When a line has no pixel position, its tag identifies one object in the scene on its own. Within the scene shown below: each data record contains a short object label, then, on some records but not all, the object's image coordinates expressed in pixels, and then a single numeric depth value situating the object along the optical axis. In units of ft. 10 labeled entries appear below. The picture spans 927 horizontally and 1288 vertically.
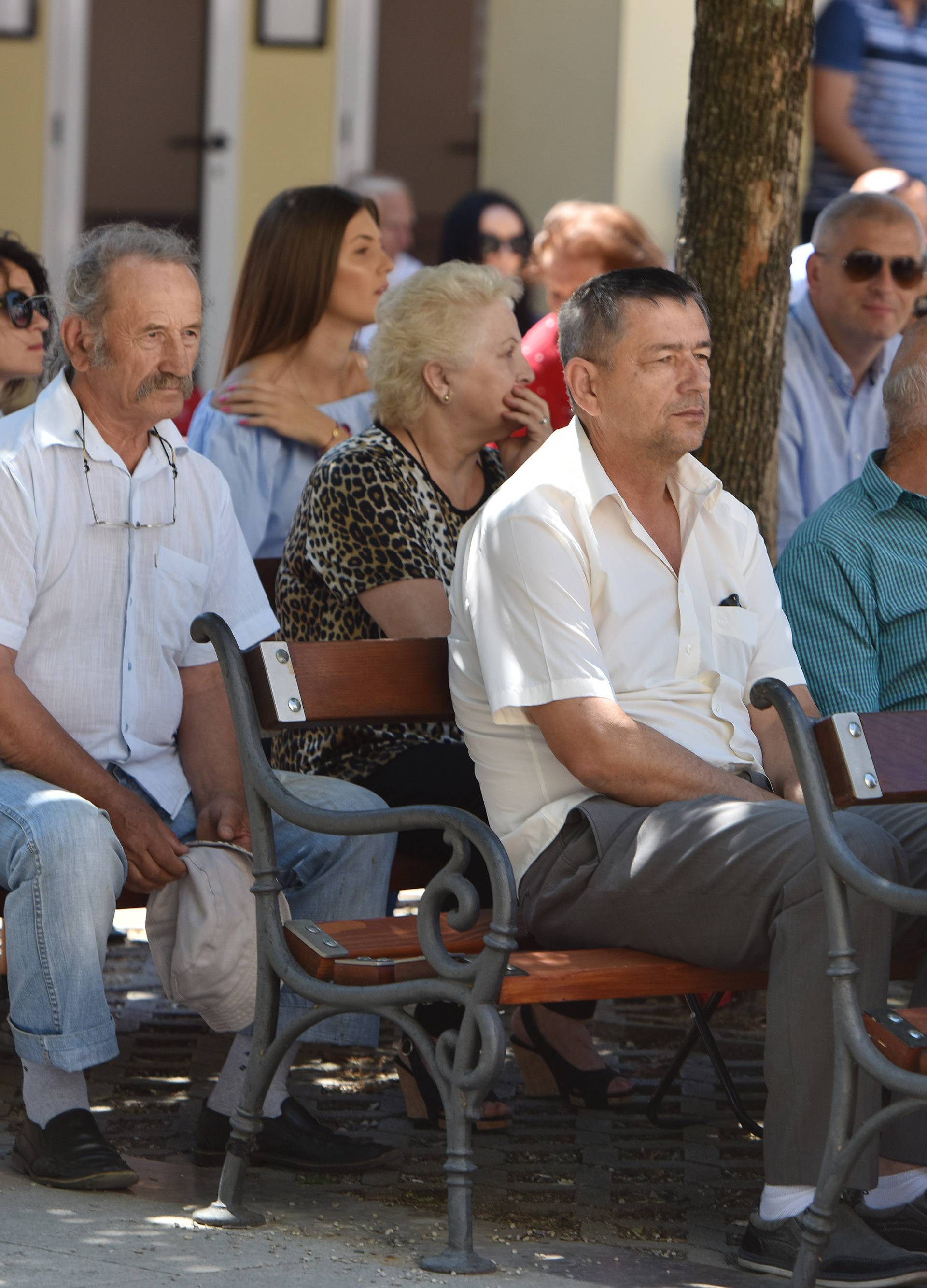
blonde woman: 27.32
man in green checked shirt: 27.58
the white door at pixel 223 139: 69.15
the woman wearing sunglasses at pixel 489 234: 54.70
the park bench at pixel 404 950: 20.85
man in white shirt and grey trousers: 21.11
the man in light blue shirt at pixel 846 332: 37.58
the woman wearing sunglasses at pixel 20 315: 31.73
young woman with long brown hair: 35.04
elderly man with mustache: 22.89
